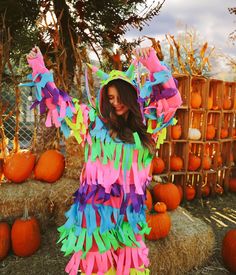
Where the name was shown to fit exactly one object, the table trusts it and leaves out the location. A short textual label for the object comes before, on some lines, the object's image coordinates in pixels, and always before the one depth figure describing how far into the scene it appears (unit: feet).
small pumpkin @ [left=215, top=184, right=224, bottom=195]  17.16
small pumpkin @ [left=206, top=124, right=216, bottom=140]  16.42
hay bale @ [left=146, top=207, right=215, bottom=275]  8.66
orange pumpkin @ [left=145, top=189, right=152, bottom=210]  10.07
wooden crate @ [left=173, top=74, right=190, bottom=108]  14.91
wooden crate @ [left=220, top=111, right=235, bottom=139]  17.17
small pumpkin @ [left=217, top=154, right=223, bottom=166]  17.03
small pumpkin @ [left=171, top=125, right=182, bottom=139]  15.17
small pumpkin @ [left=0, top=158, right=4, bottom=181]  10.78
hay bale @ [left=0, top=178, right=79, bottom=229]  10.02
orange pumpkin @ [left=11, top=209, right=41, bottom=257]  9.30
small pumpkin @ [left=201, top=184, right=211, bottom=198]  16.55
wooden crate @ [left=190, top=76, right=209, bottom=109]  15.58
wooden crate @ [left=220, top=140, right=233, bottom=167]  17.47
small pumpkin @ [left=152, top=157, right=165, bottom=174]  14.38
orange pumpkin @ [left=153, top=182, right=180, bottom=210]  10.86
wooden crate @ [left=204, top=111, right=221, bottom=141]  16.14
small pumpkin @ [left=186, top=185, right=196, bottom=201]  15.75
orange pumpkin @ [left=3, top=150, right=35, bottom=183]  10.48
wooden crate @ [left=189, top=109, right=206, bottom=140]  15.88
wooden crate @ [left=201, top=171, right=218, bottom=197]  16.78
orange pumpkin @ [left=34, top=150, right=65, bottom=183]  10.82
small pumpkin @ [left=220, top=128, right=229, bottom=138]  17.12
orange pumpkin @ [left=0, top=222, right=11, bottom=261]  9.30
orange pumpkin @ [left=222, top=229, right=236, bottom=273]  9.09
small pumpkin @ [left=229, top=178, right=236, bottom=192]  17.63
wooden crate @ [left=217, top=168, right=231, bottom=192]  17.51
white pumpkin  15.78
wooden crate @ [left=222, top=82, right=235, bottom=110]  17.02
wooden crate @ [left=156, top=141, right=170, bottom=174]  14.94
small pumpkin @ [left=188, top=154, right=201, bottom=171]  15.81
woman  5.28
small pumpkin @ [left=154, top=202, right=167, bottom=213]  9.51
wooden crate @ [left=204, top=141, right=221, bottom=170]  16.62
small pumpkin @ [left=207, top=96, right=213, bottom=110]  16.16
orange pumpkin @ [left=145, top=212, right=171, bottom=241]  8.96
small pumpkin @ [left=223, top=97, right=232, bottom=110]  17.01
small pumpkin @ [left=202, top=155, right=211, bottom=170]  16.20
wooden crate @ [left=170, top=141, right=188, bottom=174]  15.53
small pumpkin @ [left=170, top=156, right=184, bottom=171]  15.23
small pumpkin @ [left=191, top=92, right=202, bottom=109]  15.57
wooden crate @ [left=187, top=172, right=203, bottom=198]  16.10
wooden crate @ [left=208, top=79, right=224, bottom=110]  16.24
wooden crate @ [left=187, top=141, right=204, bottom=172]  16.18
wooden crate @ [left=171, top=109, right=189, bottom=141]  15.33
